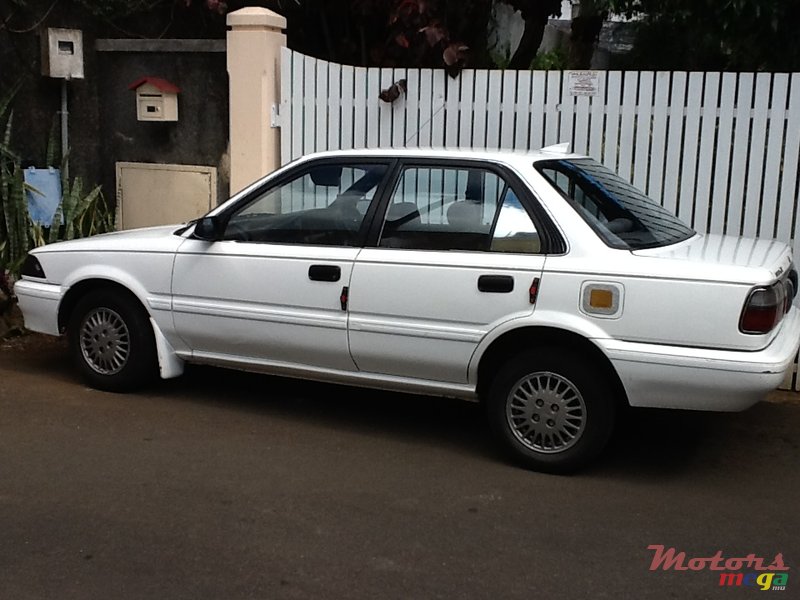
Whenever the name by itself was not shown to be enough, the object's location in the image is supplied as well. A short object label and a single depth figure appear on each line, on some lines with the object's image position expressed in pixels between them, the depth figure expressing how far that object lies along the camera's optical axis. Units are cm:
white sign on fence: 717
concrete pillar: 807
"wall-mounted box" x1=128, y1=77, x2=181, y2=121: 880
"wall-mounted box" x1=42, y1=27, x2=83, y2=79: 895
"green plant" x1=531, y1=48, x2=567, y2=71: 1497
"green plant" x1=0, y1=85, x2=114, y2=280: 869
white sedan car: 483
